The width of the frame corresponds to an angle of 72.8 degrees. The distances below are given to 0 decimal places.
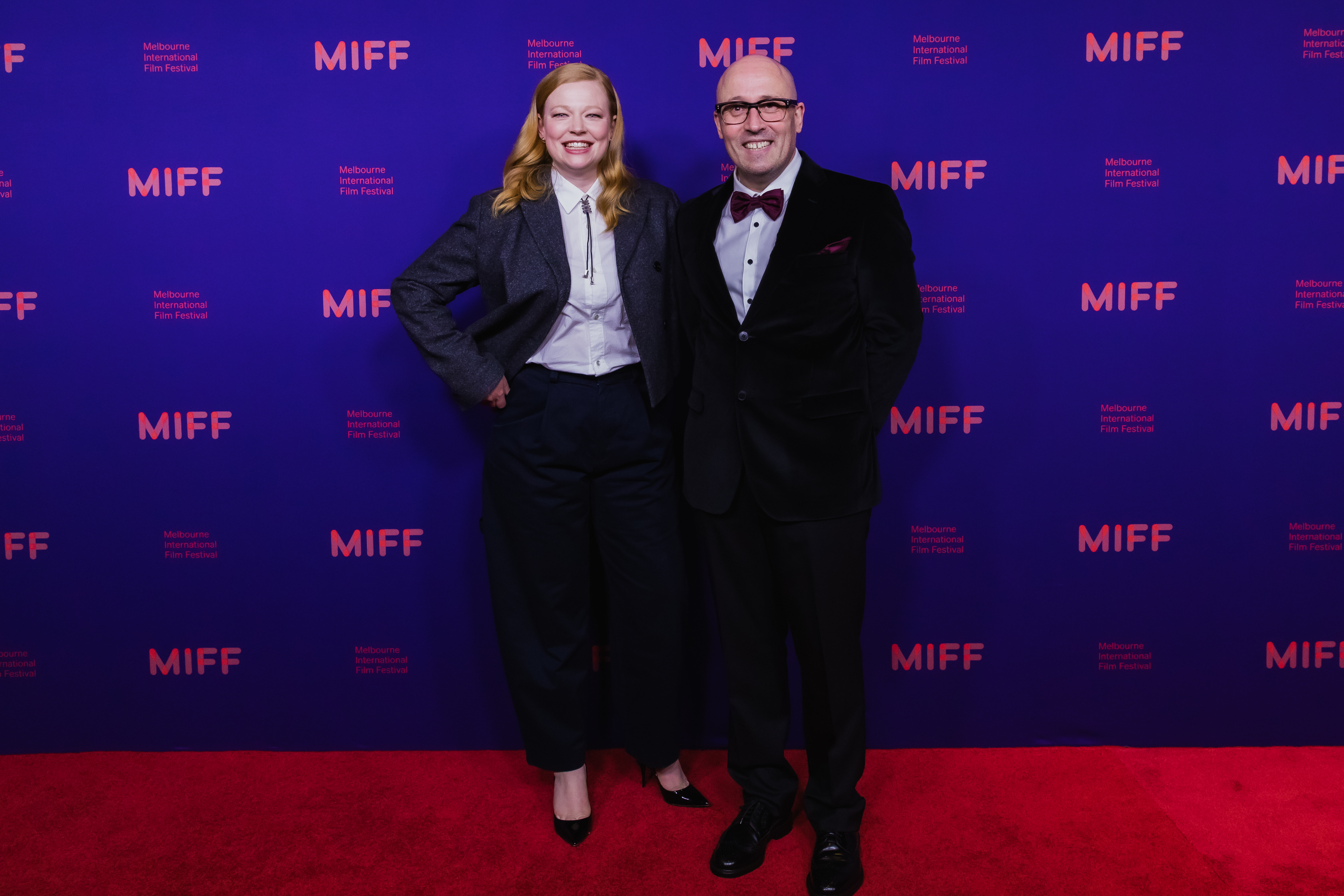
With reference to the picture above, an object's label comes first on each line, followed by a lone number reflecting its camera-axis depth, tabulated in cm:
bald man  194
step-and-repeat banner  241
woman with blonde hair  213
